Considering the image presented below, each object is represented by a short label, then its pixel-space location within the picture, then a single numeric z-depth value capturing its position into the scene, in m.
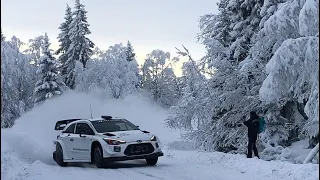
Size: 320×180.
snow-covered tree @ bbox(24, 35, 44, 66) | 72.00
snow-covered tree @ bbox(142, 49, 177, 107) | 82.50
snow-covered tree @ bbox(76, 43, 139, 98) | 55.22
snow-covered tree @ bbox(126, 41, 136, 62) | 79.56
